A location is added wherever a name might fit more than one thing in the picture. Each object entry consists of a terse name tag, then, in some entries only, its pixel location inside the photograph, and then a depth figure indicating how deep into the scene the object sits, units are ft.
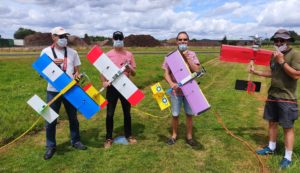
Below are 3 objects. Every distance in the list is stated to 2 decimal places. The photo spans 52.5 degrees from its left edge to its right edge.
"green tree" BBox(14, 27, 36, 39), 416.61
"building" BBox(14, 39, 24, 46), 299.79
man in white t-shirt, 18.88
